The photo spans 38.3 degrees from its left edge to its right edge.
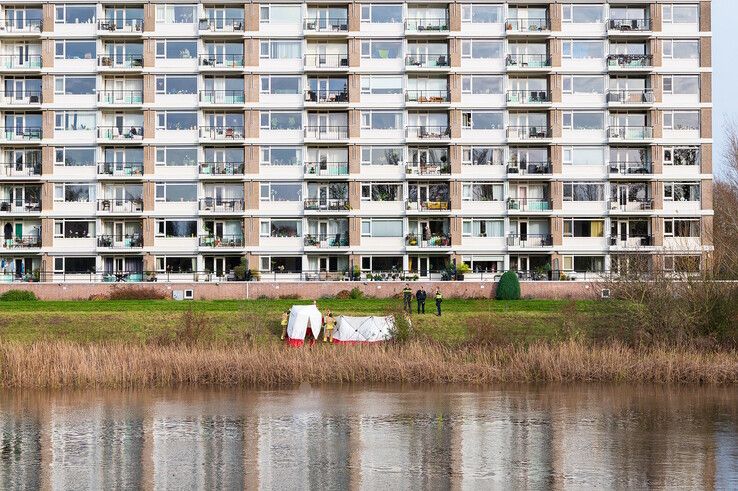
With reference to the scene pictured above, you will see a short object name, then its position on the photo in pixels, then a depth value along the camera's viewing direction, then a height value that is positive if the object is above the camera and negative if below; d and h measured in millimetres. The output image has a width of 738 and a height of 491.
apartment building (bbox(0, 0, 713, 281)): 75125 +8767
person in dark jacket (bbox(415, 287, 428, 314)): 52631 -2169
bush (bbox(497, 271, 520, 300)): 67188 -2108
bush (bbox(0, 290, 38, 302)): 66619 -2016
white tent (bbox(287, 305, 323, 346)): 45406 -2792
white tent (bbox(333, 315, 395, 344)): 43844 -3040
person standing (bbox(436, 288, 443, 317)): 50556 -2307
